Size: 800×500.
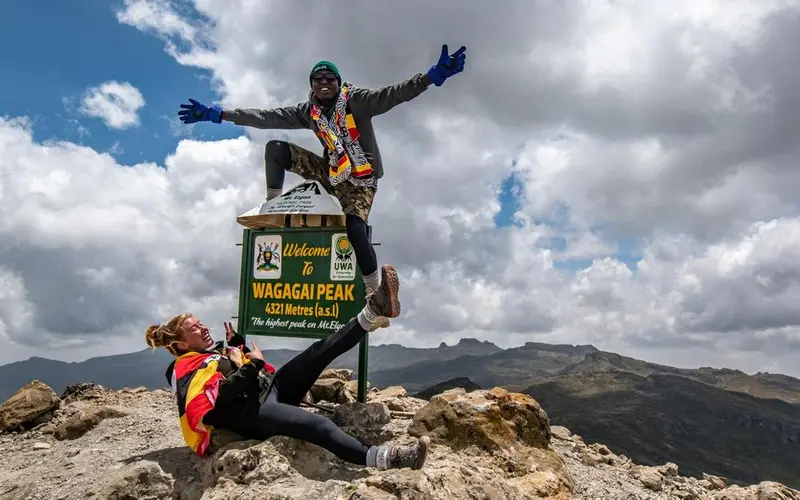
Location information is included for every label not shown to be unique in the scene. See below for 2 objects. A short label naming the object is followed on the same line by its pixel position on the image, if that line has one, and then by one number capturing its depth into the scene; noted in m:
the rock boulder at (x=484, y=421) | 6.15
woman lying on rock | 5.38
